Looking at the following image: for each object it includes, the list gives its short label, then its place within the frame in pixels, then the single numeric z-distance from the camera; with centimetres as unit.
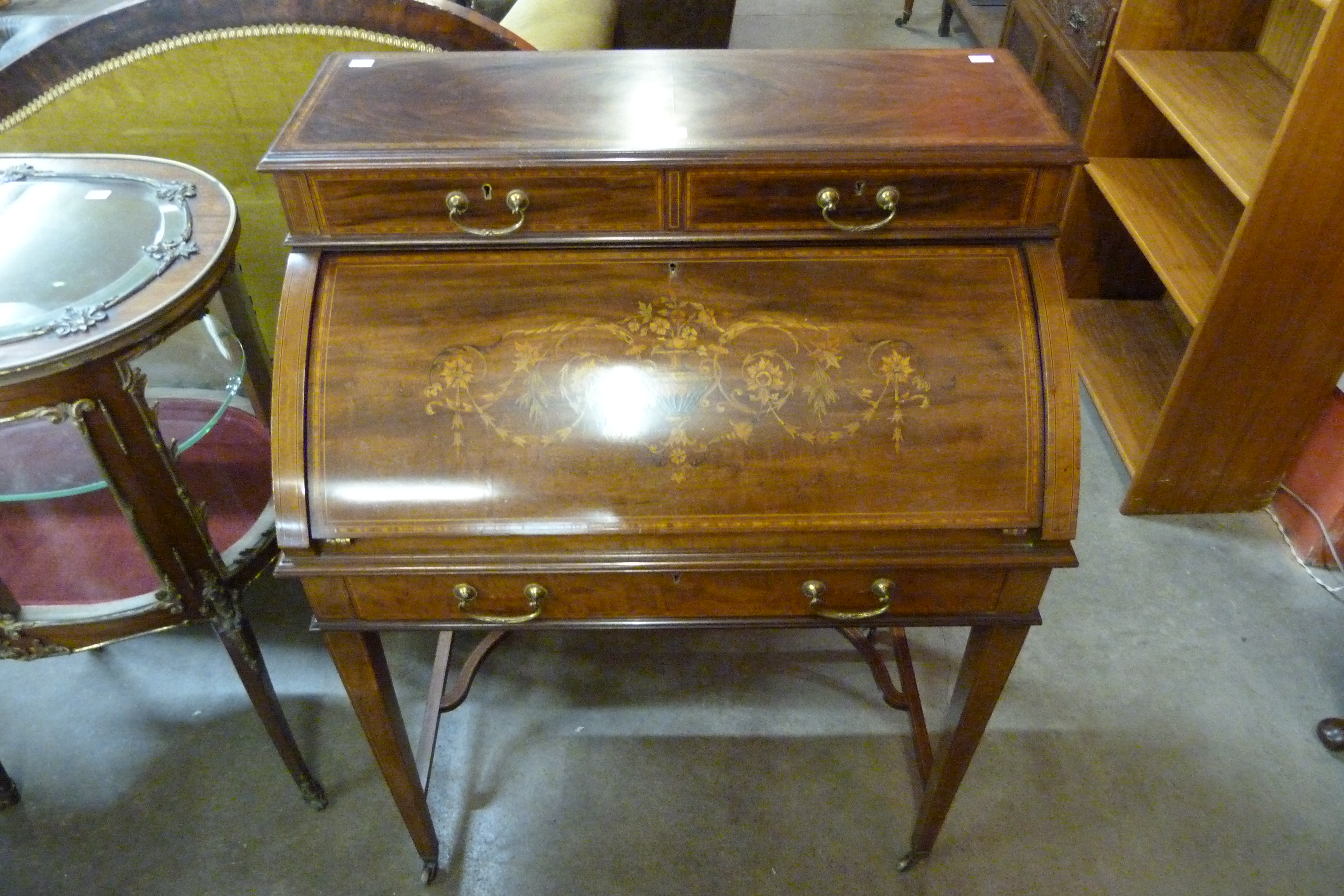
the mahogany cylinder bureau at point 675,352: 106
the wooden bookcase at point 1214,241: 171
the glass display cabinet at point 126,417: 120
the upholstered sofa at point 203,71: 170
